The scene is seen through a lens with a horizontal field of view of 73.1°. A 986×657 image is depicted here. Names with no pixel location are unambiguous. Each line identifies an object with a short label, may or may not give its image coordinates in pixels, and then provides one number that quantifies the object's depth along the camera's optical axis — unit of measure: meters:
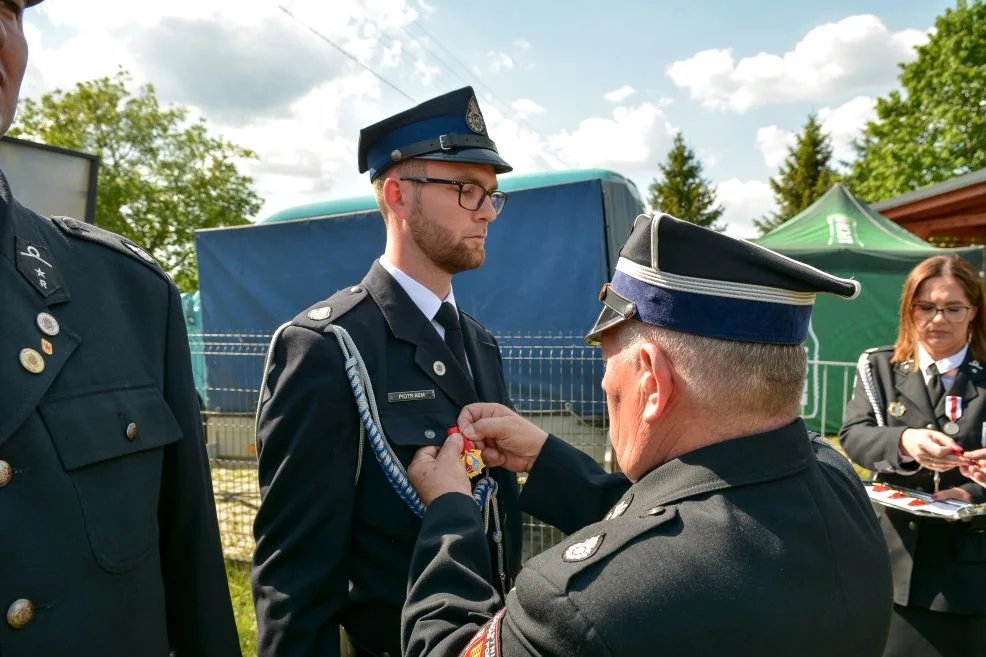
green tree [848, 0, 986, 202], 24.34
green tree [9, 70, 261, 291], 29.22
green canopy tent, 9.77
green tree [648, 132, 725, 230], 42.47
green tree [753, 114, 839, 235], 41.22
